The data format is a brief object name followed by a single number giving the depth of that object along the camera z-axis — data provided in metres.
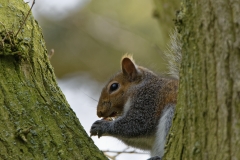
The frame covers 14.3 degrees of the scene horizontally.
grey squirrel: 6.59
